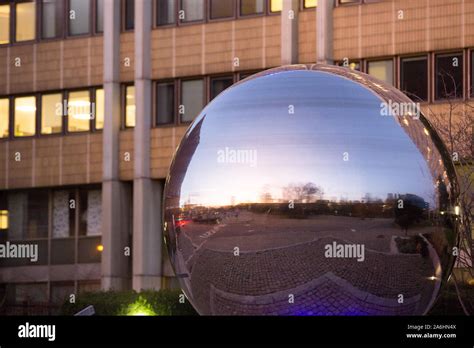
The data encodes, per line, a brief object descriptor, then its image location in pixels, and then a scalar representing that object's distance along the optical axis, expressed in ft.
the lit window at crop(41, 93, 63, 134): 157.58
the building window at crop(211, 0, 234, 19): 146.20
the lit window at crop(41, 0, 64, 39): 157.69
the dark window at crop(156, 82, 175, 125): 148.77
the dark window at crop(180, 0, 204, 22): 148.05
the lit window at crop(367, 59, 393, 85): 135.44
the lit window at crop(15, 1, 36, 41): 160.04
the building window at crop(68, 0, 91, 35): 155.74
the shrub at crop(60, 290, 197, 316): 99.04
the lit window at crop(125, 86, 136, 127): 151.74
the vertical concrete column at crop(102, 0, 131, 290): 149.48
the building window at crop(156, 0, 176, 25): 149.76
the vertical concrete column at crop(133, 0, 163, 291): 146.61
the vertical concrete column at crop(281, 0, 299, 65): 139.13
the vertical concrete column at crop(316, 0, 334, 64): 135.74
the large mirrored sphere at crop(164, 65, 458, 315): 46.73
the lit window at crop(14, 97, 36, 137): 159.84
